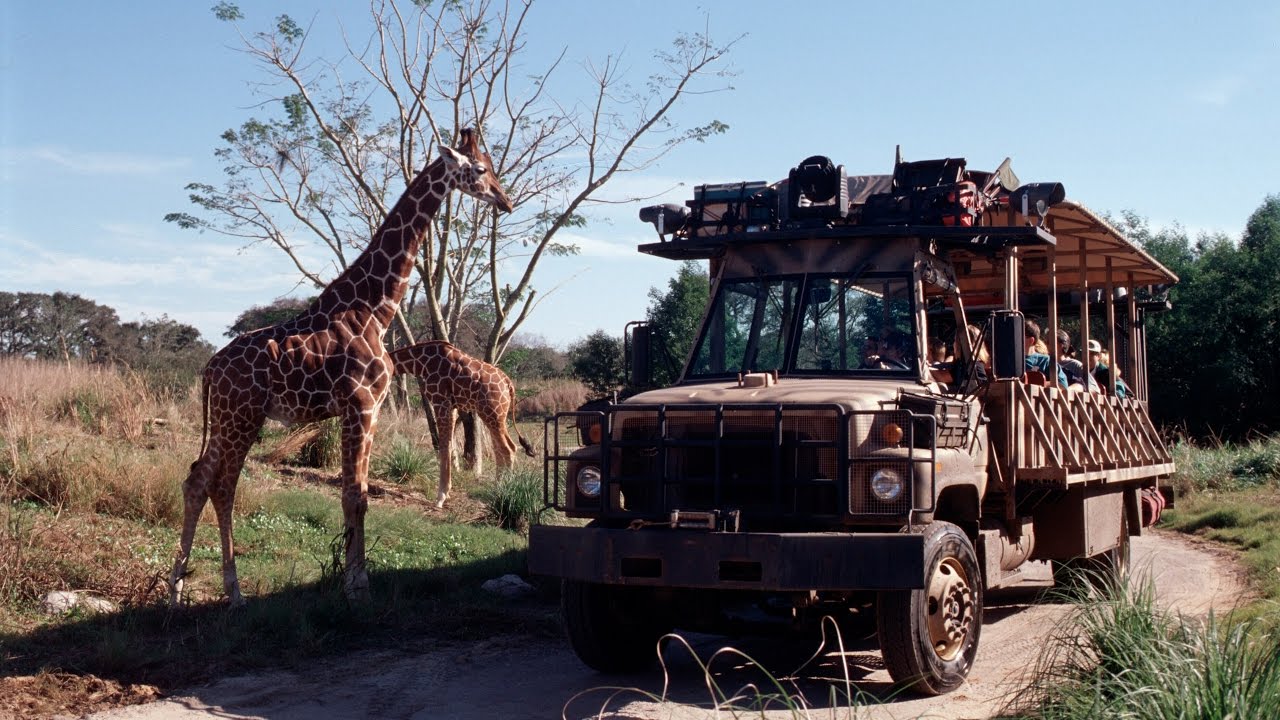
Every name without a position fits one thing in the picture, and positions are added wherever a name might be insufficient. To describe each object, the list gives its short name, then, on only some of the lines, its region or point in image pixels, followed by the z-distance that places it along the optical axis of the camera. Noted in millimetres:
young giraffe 15617
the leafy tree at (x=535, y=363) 34288
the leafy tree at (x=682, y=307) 28781
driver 8047
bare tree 18875
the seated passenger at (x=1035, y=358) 10195
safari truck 6594
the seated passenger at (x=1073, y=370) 11105
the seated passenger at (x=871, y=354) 8133
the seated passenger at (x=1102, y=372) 12586
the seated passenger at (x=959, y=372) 7973
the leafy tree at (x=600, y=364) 38312
